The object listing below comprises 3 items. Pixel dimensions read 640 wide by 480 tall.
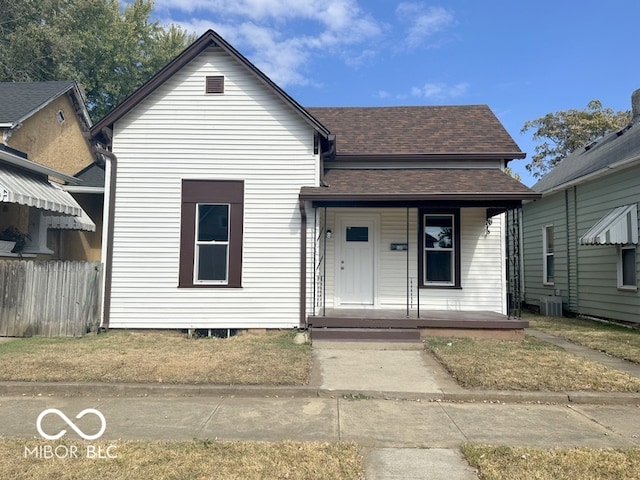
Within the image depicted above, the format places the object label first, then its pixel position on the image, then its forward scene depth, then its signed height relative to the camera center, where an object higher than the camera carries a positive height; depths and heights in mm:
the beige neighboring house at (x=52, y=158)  11328 +3401
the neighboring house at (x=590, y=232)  10766 +1044
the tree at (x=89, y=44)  23000 +12834
